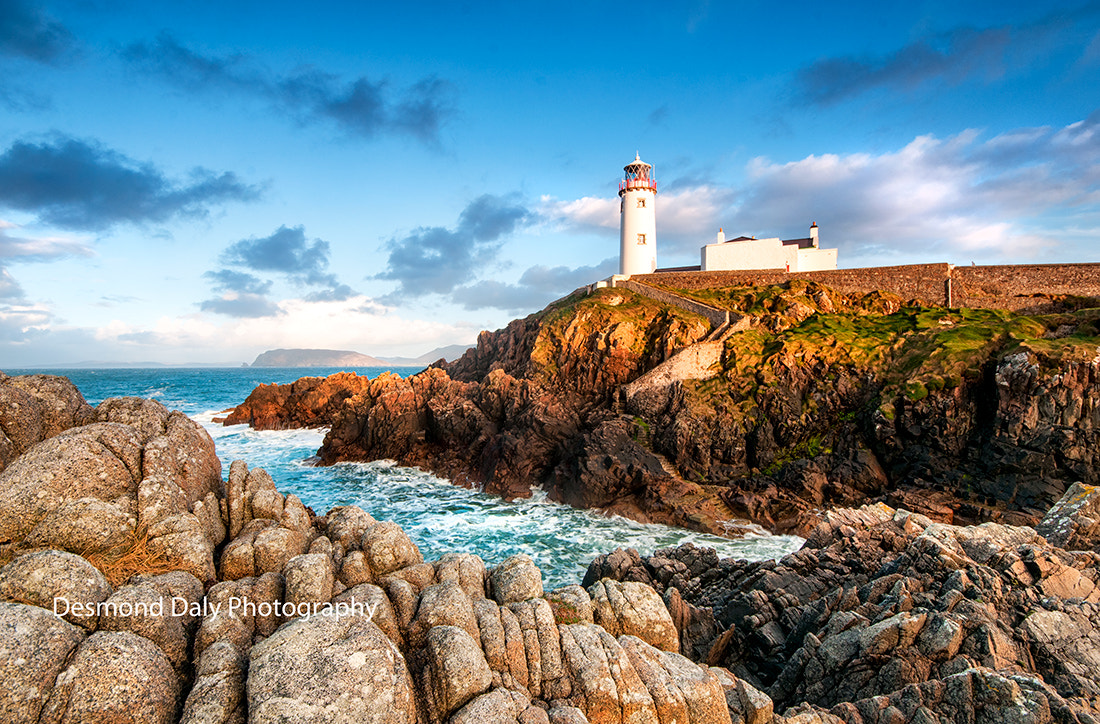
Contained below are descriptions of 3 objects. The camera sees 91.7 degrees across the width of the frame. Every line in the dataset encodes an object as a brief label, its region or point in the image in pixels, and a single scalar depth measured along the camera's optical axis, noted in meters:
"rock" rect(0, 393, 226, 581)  9.05
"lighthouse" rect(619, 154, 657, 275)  56.94
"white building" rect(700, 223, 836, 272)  53.81
